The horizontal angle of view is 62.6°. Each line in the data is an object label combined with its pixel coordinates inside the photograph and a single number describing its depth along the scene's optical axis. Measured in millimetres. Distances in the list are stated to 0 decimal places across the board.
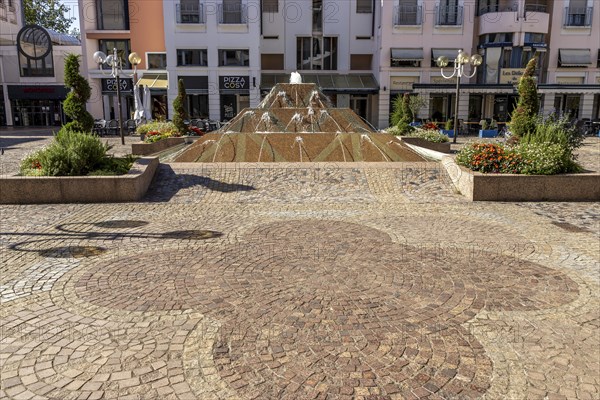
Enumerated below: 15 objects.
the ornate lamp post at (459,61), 22636
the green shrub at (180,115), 21688
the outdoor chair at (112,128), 29341
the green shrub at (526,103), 14759
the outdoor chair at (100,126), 28562
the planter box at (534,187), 10367
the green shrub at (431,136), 19844
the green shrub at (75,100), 11680
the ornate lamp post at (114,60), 22031
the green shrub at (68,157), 10367
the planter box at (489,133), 28562
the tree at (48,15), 49469
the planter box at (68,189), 9961
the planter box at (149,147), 17767
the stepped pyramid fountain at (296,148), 13383
